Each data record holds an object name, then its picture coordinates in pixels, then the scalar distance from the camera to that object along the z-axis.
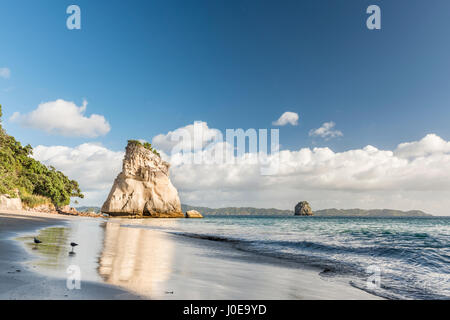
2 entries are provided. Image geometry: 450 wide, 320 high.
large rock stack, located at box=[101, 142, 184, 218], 74.75
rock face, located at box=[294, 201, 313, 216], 188.62
